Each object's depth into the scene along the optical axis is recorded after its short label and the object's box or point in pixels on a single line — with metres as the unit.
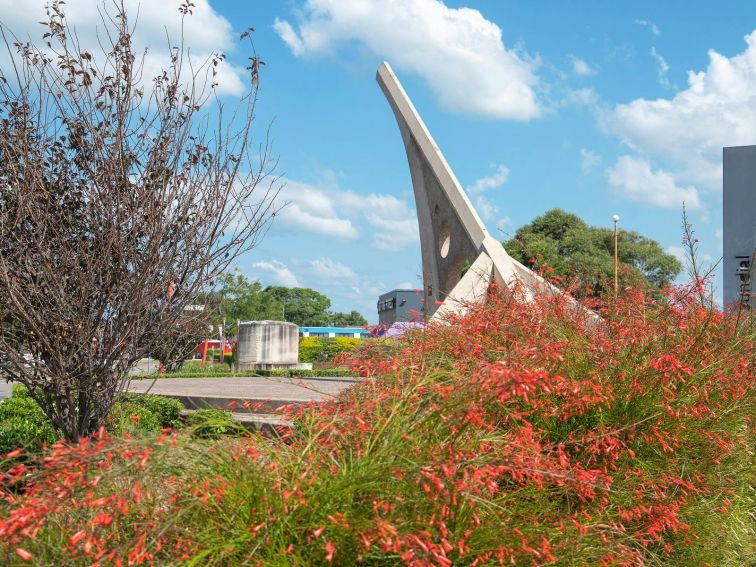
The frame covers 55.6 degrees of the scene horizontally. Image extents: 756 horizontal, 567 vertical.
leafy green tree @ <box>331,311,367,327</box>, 110.19
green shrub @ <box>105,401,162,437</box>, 6.69
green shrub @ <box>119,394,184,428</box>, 8.89
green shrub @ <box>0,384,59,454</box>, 6.99
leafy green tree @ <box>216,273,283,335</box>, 46.94
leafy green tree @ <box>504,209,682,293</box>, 40.27
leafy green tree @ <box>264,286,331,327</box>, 105.75
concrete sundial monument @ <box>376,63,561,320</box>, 14.55
